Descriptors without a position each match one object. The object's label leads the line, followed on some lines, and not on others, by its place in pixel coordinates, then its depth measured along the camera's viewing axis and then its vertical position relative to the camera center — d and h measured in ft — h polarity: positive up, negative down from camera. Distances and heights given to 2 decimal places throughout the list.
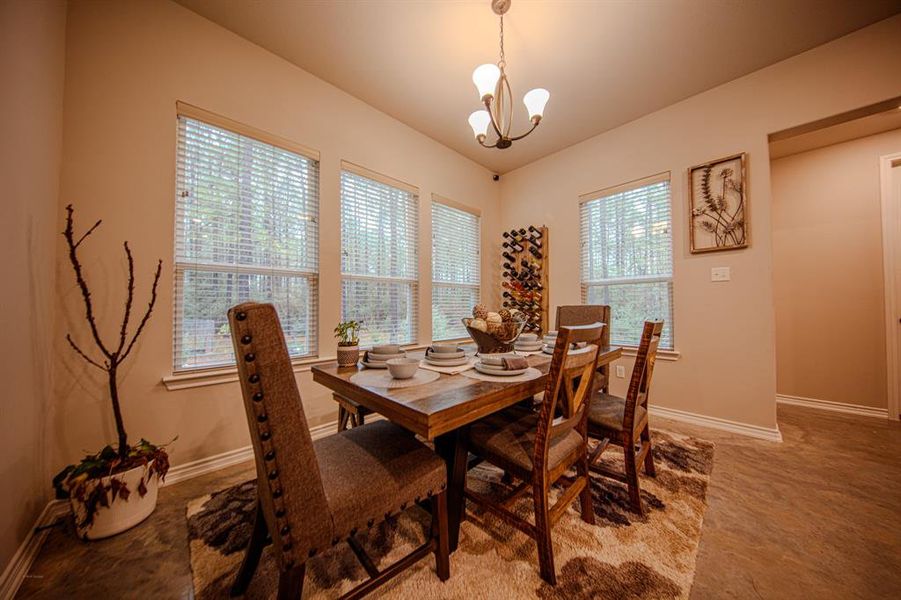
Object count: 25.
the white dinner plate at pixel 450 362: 4.69 -0.89
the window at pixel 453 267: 11.11 +1.47
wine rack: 11.89 +1.12
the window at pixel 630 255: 9.37 +1.62
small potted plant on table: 4.71 -0.73
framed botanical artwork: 7.95 +2.67
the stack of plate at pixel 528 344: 6.11 -0.81
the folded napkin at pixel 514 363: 4.05 -0.79
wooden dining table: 2.94 -1.05
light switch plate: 8.22 +0.80
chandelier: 5.55 +4.05
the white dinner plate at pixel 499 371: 4.02 -0.89
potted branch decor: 4.23 -2.51
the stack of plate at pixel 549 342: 5.98 -0.83
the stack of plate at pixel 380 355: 4.80 -0.79
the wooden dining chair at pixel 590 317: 6.94 -0.33
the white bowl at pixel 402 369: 3.87 -0.81
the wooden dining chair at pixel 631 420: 4.72 -1.91
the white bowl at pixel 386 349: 4.97 -0.71
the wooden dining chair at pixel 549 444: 3.56 -1.86
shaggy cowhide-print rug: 3.59 -3.36
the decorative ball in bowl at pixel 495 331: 5.02 -0.43
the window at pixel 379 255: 8.59 +1.54
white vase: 4.27 -3.00
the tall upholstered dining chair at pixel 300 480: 2.34 -1.77
